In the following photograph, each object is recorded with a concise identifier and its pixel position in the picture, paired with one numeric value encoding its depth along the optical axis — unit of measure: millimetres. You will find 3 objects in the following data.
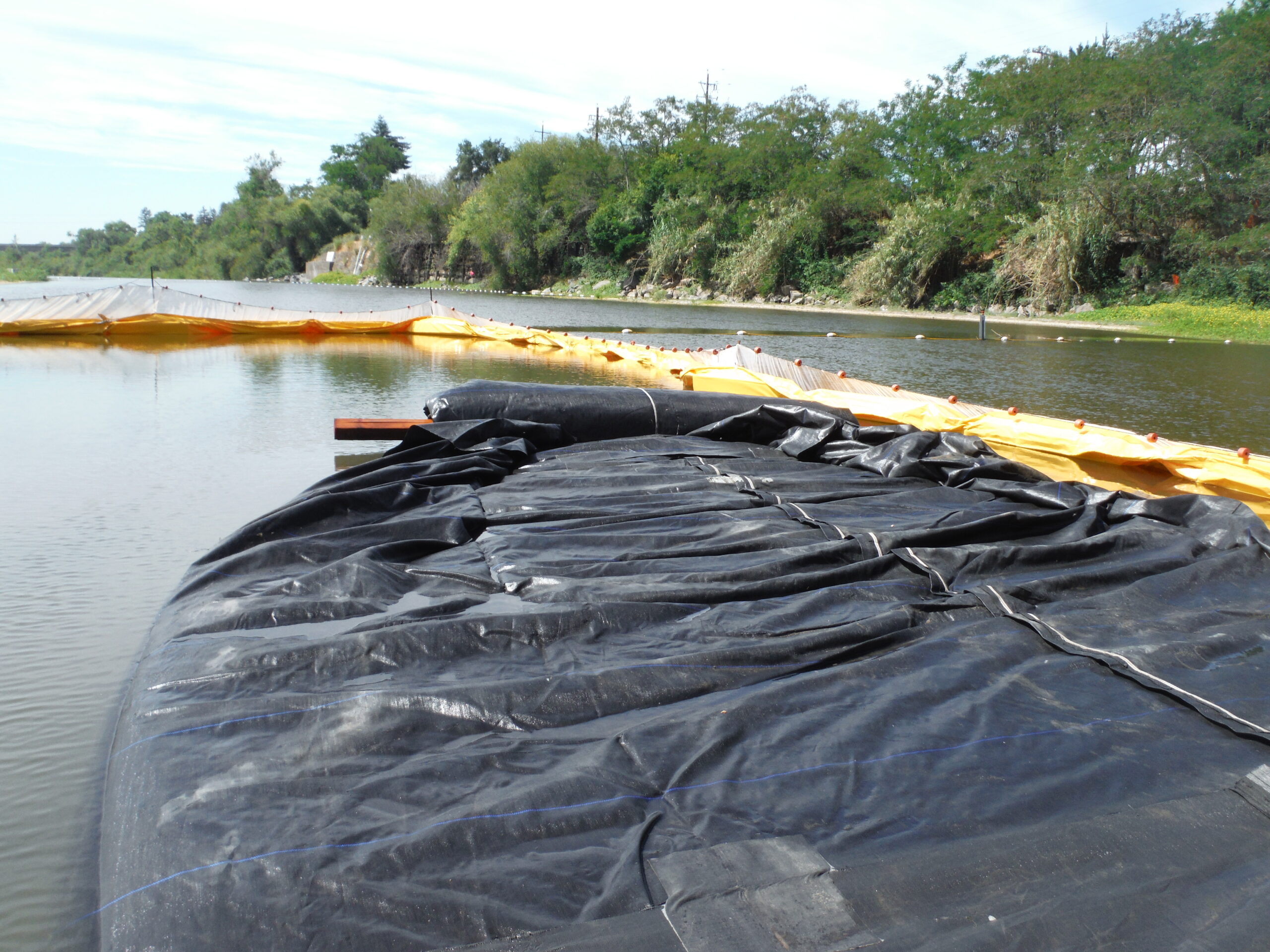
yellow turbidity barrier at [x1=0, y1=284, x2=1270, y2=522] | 5754
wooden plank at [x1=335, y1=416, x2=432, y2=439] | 6371
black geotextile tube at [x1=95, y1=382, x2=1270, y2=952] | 1710
